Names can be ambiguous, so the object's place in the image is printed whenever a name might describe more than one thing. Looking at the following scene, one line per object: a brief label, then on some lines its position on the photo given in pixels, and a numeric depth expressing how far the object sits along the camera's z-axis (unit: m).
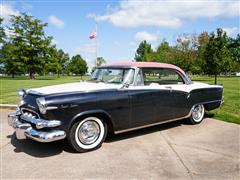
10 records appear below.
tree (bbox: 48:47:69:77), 44.74
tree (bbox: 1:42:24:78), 42.03
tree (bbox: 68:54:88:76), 62.98
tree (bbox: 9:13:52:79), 43.03
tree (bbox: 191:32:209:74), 32.49
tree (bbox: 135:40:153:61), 49.50
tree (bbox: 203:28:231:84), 21.81
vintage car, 3.72
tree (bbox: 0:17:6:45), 48.75
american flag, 23.61
